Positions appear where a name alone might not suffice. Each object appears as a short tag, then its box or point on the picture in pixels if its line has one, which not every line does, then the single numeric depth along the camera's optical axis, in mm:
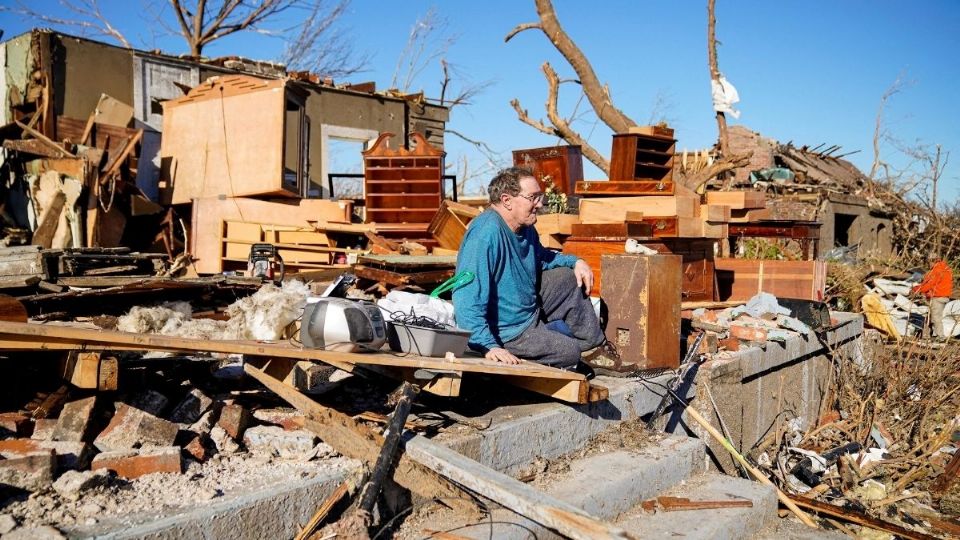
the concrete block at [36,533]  2332
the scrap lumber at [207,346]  3107
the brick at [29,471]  2689
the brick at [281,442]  3326
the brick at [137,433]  3184
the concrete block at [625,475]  3613
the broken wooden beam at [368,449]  3221
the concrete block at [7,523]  2389
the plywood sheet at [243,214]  10430
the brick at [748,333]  6867
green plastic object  4375
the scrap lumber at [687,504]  3852
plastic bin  3932
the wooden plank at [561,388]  4078
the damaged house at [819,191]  15883
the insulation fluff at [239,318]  5242
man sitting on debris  4414
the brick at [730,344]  6465
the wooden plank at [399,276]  7176
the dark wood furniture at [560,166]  8820
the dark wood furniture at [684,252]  6734
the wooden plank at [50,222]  9641
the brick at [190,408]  3516
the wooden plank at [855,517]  4555
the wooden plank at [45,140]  10062
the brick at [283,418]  3551
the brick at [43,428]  3164
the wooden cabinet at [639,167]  7656
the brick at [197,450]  3182
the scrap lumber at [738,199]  8273
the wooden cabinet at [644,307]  5375
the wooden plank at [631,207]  7309
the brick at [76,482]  2688
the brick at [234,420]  3416
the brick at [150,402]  3494
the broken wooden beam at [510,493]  2611
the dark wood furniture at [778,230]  9234
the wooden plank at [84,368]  3256
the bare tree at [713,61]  12227
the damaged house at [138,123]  10445
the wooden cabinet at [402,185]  10617
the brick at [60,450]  2873
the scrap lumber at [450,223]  9469
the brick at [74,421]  3127
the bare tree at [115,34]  21781
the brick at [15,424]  3172
